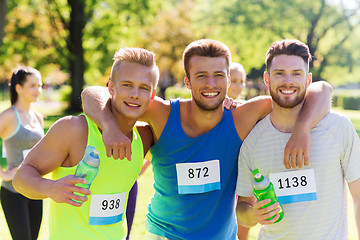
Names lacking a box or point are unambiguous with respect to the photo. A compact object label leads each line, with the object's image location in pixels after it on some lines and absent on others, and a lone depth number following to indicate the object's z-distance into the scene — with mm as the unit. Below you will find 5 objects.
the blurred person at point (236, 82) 5155
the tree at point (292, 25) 24047
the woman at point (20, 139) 3883
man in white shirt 2504
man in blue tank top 2842
